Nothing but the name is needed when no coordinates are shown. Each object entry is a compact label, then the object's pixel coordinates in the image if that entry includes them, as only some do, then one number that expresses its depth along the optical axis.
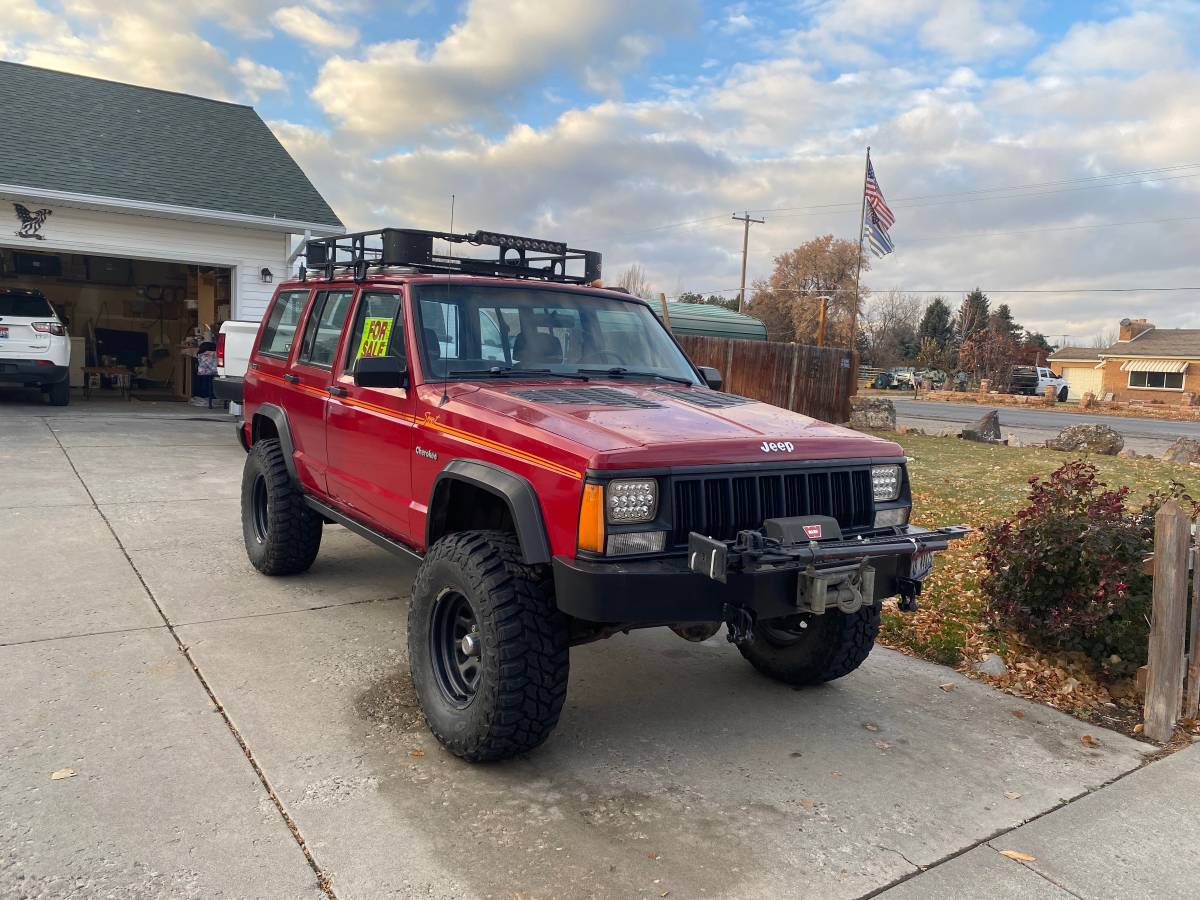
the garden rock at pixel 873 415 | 18.66
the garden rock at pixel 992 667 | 4.87
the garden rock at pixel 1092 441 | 15.98
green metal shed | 22.80
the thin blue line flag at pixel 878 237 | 24.98
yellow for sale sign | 4.58
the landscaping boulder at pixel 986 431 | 17.72
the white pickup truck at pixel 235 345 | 11.41
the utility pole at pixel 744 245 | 54.68
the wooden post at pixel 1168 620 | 4.09
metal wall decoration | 13.44
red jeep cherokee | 3.18
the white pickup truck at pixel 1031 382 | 47.62
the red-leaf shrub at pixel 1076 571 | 4.49
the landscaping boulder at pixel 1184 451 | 14.38
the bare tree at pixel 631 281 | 54.71
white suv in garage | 13.34
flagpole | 26.52
